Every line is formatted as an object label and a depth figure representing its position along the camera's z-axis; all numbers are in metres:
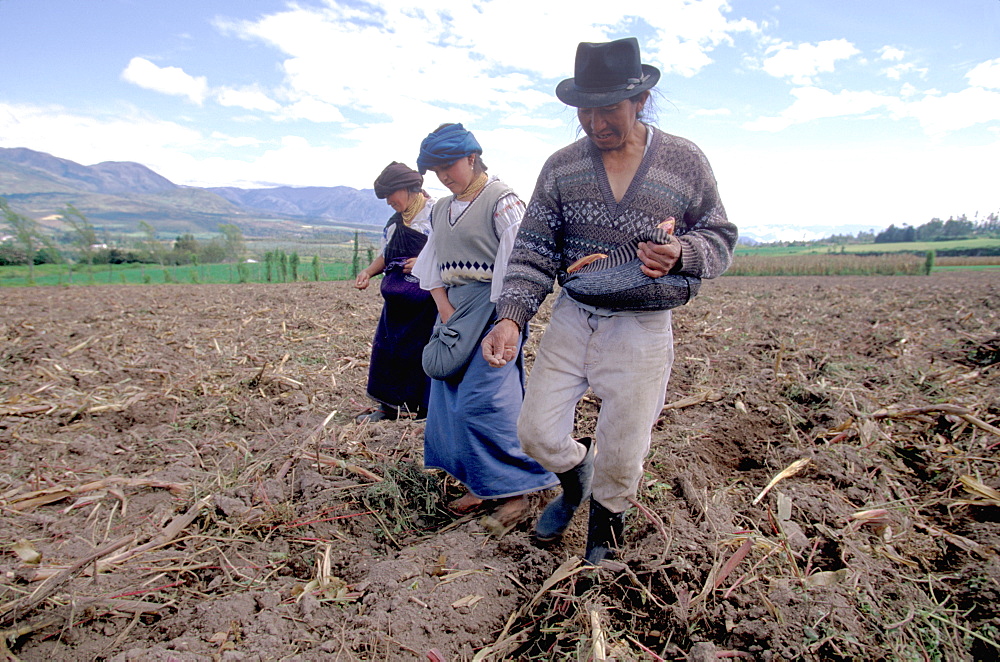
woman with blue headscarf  2.76
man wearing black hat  2.04
